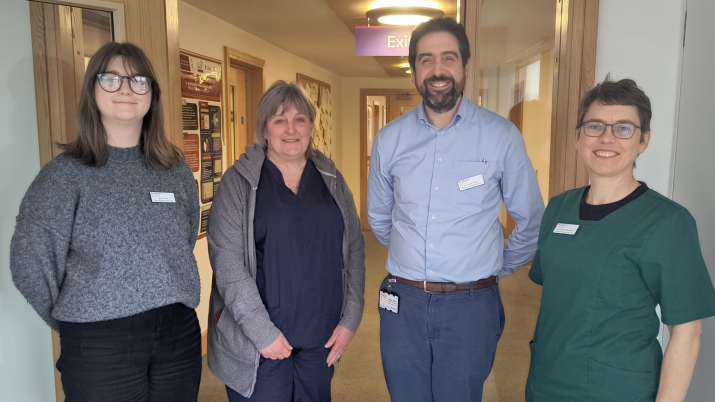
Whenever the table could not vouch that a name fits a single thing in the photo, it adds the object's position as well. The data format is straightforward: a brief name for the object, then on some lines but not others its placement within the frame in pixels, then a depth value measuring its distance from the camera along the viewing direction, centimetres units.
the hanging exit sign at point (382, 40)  411
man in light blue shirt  182
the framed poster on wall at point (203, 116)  393
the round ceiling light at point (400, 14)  414
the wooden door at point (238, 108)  507
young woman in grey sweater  149
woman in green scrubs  132
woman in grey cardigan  188
